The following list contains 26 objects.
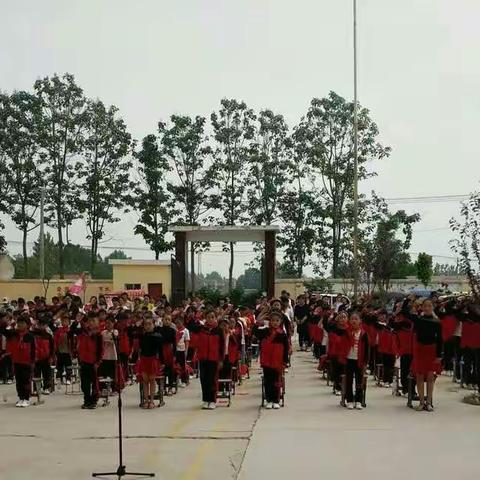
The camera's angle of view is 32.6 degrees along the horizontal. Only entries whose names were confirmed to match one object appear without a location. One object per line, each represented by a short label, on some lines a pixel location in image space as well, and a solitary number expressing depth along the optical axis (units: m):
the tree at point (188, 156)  47.81
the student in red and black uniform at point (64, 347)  17.55
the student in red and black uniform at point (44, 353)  15.59
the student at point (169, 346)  15.31
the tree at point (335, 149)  48.41
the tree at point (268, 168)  48.00
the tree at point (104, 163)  48.50
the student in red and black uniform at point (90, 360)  14.30
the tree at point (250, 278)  51.18
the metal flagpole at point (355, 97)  35.63
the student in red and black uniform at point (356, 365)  13.90
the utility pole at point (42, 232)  44.25
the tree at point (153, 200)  47.62
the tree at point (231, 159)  47.81
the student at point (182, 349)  17.27
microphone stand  8.49
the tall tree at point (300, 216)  48.34
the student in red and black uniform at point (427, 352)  13.50
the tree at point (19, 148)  47.66
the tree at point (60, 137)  47.84
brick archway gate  33.78
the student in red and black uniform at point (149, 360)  14.24
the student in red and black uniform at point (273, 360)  14.05
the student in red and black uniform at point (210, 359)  14.19
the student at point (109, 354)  15.20
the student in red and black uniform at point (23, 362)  14.74
